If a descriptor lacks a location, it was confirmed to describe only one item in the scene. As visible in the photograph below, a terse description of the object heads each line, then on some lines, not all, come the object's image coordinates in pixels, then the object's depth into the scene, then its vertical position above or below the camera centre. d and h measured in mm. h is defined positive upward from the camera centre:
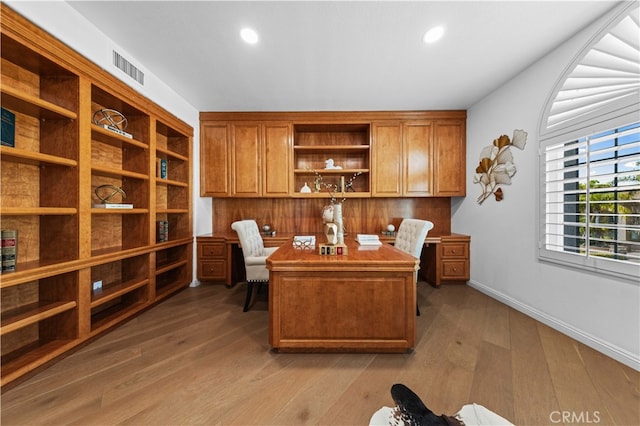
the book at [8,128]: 1519 +585
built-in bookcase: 1531 +122
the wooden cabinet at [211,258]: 3348 -679
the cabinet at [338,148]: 3471 +952
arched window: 1647 +476
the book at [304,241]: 2274 -307
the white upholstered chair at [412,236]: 2367 -264
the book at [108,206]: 2057 +63
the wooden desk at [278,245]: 3311 -644
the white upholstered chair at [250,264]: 2484 -569
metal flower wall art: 2588 +606
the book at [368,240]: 2395 -302
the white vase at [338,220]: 2018 -68
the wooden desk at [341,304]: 1705 -702
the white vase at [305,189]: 3531 +369
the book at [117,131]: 2072 +783
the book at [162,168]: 2824 +567
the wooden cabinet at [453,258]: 3320 -673
